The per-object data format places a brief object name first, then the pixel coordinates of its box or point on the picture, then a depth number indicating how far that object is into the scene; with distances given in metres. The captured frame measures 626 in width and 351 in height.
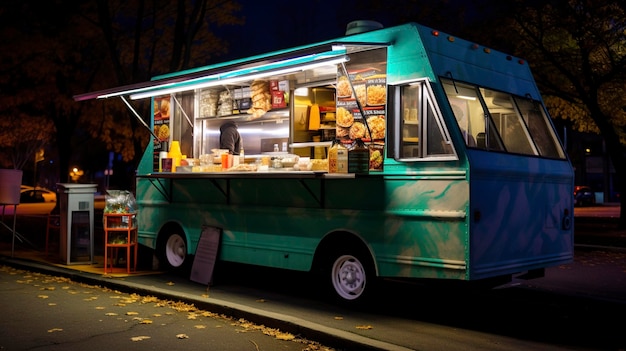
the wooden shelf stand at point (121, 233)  11.04
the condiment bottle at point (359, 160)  8.09
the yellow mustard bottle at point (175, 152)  11.47
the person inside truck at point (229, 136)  11.40
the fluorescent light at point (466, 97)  8.13
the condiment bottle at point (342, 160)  8.15
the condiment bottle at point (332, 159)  8.27
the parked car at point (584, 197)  43.42
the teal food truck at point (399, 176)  7.50
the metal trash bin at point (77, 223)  12.02
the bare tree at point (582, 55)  18.94
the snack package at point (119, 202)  11.08
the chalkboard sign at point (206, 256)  9.94
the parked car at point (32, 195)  46.12
